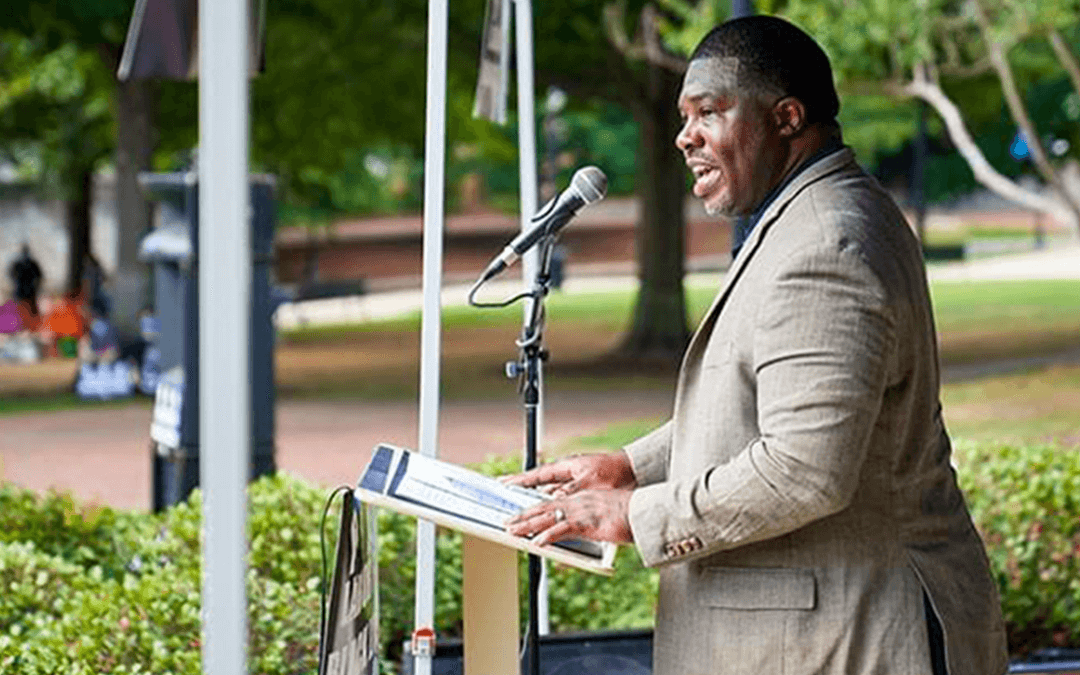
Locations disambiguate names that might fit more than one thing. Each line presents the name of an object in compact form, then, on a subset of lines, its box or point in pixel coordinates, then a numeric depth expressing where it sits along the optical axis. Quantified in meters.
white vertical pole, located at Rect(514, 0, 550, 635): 10.27
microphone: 6.84
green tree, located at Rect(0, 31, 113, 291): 54.36
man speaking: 5.79
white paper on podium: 6.06
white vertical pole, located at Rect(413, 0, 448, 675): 7.74
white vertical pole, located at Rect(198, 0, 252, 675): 4.49
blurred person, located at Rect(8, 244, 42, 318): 61.40
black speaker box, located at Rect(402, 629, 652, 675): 8.78
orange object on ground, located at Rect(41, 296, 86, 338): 51.27
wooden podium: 6.73
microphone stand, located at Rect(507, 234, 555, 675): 6.98
